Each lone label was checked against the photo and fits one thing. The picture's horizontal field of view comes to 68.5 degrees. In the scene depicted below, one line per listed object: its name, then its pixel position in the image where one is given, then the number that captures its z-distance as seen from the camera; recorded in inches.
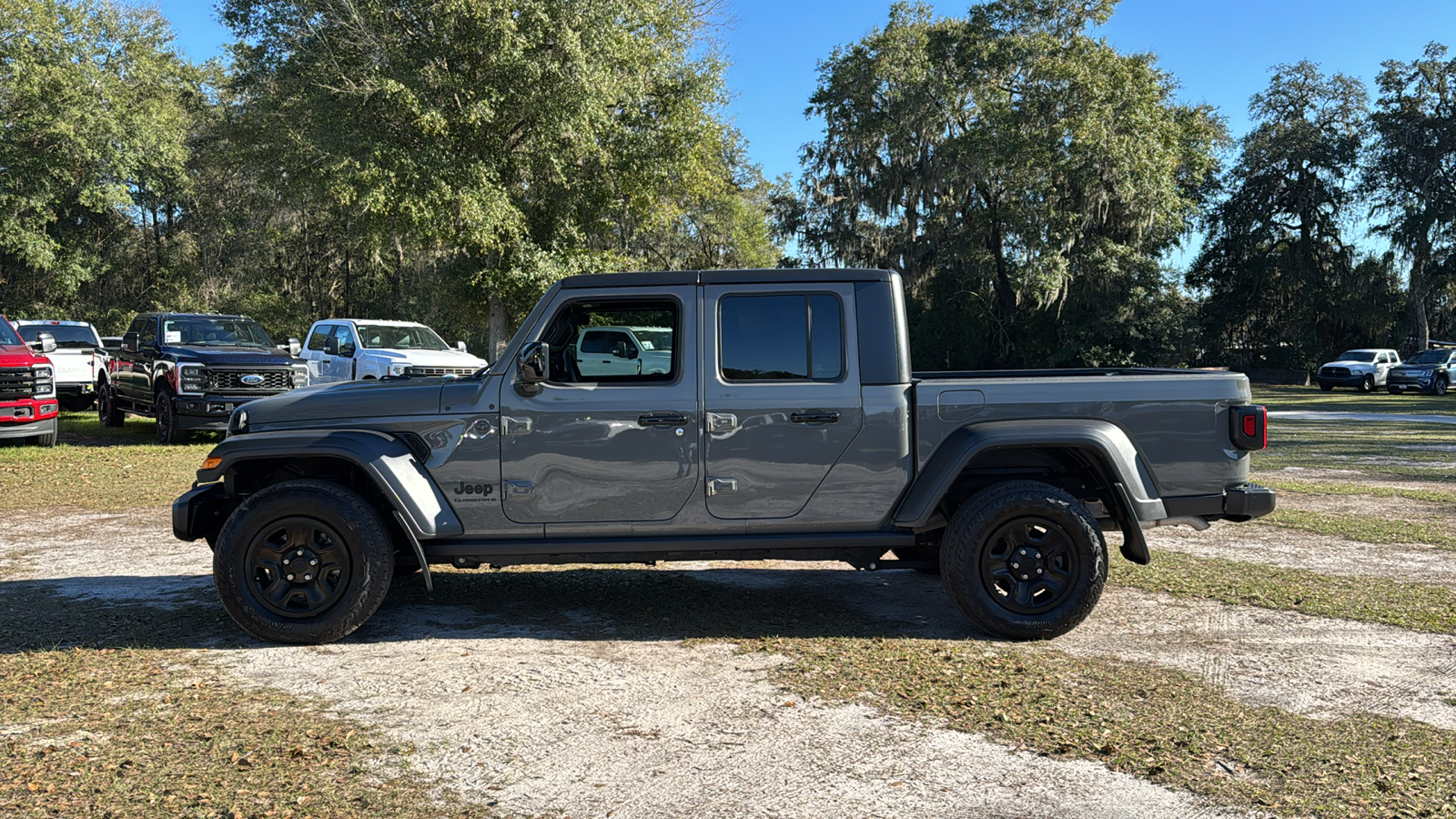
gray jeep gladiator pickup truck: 211.0
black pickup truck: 561.0
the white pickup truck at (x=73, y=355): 824.9
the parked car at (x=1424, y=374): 1279.5
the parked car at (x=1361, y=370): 1369.3
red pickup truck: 526.0
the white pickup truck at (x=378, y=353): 645.9
